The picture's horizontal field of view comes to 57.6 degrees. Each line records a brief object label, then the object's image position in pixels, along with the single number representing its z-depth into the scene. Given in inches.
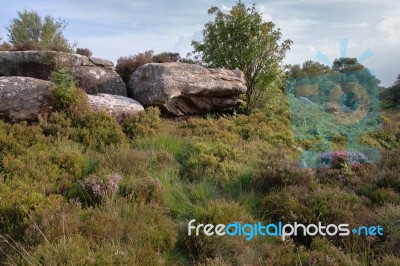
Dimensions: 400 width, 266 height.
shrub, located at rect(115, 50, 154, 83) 421.4
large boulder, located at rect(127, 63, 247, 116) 362.6
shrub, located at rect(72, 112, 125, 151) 274.1
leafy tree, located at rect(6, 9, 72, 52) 569.6
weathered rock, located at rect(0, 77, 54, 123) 288.5
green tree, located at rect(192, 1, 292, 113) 447.8
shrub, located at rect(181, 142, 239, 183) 234.8
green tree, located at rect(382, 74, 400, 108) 813.7
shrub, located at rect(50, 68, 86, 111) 301.6
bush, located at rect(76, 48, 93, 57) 424.8
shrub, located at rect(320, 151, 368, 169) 261.6
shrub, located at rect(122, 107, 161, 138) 301.1
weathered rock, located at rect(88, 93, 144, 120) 319.9
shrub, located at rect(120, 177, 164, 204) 187.2
